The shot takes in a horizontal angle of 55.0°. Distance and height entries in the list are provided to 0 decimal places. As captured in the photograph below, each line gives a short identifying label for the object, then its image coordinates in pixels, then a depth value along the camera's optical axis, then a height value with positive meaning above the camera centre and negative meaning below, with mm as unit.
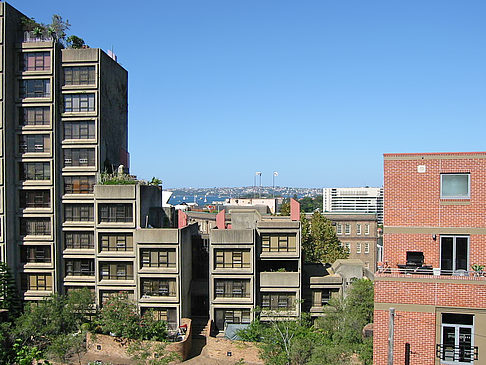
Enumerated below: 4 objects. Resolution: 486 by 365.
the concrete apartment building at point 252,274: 43750 -9119
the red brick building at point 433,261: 18781 -3668
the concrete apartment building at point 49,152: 46250 +2347
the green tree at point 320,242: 63000 -8948
